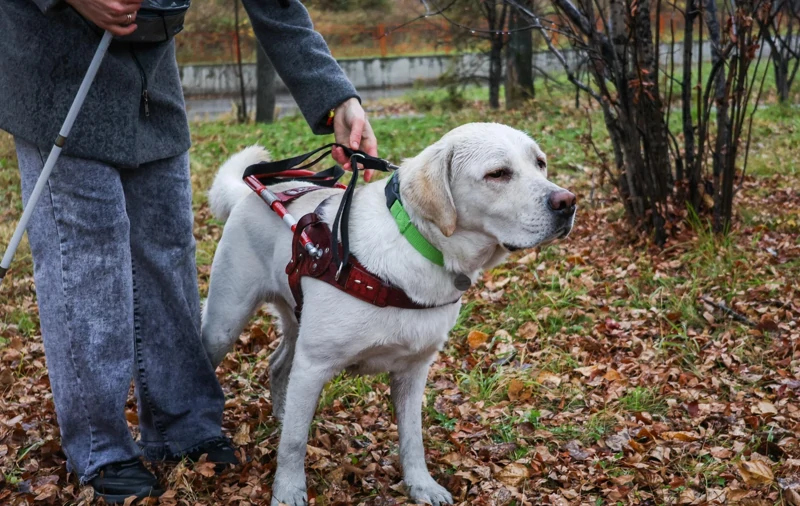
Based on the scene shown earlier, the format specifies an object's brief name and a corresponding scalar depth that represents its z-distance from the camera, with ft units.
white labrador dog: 9.17
